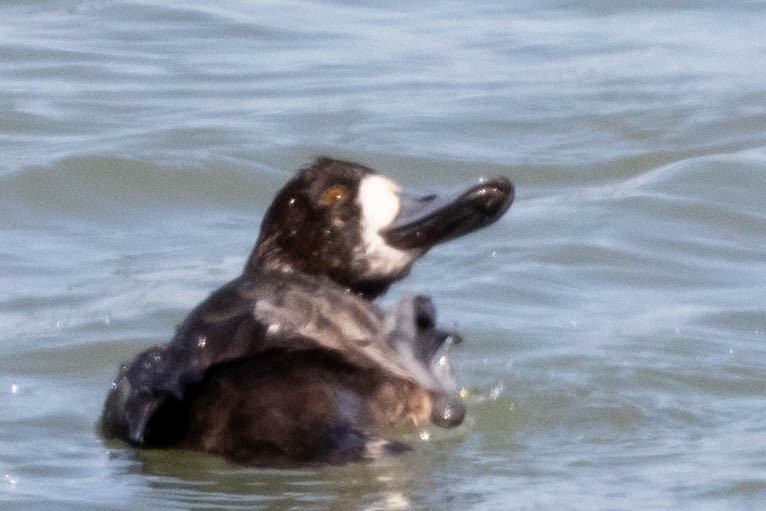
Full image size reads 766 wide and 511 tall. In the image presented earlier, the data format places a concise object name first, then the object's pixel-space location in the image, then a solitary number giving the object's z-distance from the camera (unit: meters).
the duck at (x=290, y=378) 10.34
